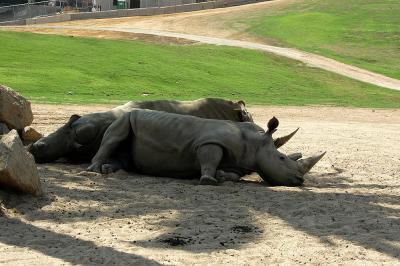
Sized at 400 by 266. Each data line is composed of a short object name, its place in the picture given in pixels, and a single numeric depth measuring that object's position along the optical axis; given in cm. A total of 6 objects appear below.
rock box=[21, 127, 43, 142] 1251
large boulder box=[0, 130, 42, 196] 743
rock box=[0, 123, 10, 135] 1165
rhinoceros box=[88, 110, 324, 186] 946
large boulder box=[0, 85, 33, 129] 1202
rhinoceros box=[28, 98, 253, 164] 1059
